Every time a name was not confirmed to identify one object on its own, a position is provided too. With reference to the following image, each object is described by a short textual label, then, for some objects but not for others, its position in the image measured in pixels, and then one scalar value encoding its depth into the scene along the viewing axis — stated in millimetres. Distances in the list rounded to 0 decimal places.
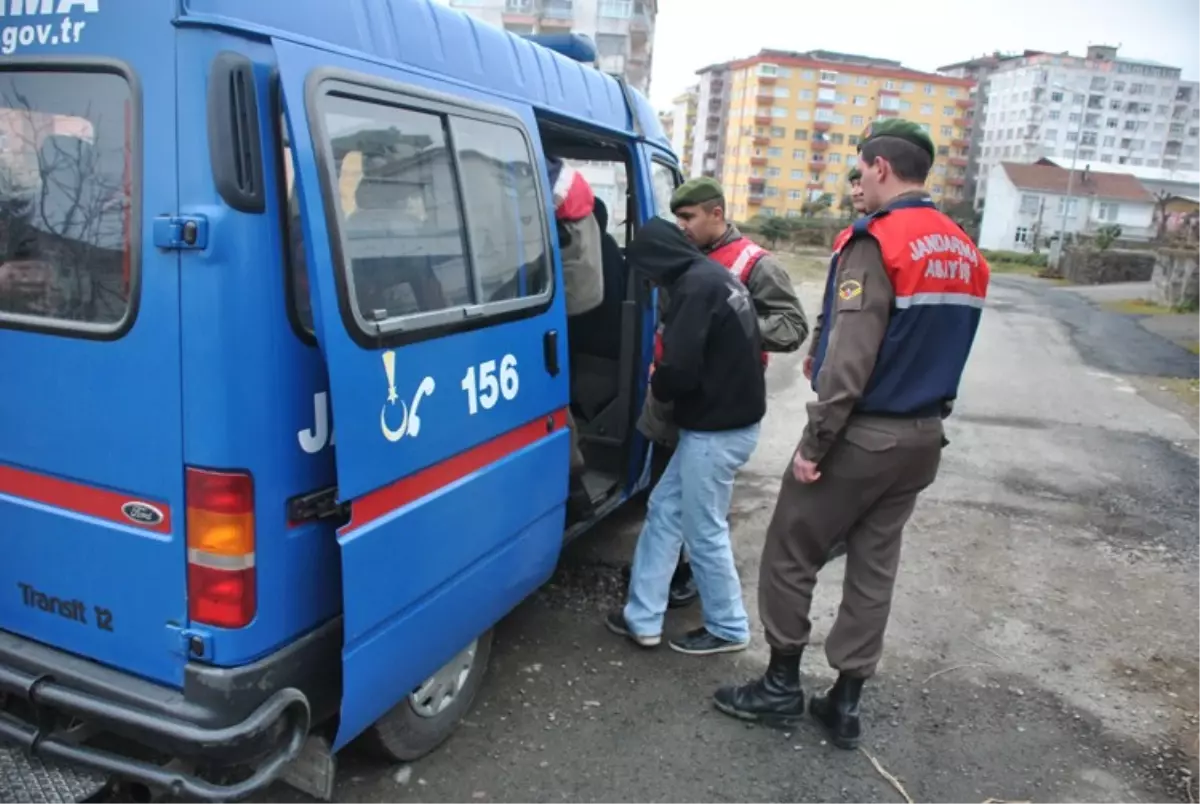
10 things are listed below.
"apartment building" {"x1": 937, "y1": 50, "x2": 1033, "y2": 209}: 100875
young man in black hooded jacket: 3471
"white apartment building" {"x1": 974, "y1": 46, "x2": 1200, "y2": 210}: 93625
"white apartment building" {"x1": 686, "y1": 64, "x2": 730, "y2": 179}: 102594
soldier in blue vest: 2922
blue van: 2074
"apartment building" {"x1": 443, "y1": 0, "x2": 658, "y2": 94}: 47688
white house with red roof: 67125
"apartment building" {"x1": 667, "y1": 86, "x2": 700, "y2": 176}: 113375
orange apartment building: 91125
